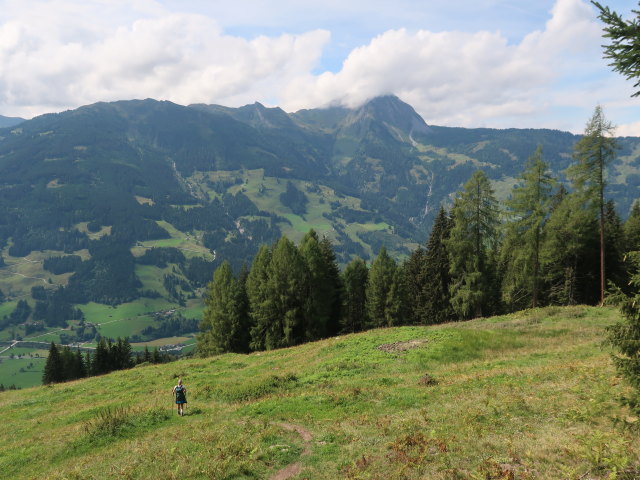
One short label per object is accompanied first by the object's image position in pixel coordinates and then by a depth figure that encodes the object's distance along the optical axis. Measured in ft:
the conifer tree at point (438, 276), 191.66
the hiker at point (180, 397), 75.97
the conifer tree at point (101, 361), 282.17
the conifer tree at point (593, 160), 122.42
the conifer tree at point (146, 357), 299.60
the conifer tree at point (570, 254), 149.38
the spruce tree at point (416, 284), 210.18
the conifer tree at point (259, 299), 189.47
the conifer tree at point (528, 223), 137.90
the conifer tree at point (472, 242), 156.76
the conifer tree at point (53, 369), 271.90
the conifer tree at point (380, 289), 230.48
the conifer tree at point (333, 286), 213.87
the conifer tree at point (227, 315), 202.49
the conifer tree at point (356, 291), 246.88
